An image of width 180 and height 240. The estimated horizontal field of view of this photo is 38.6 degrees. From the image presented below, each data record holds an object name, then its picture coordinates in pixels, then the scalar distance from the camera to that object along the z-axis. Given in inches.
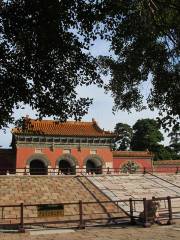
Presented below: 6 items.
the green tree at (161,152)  1283.4
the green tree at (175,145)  1571.8
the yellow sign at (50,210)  357.7
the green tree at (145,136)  1391.9
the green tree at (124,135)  1625.5
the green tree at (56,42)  192.8
